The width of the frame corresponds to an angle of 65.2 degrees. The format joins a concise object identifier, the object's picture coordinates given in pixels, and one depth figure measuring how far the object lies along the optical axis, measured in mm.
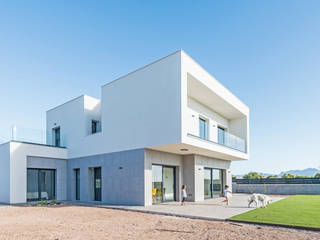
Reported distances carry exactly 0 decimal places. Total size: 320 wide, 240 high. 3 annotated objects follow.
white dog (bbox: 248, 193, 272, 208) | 11852
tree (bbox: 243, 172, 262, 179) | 40759
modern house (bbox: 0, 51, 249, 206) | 12703
